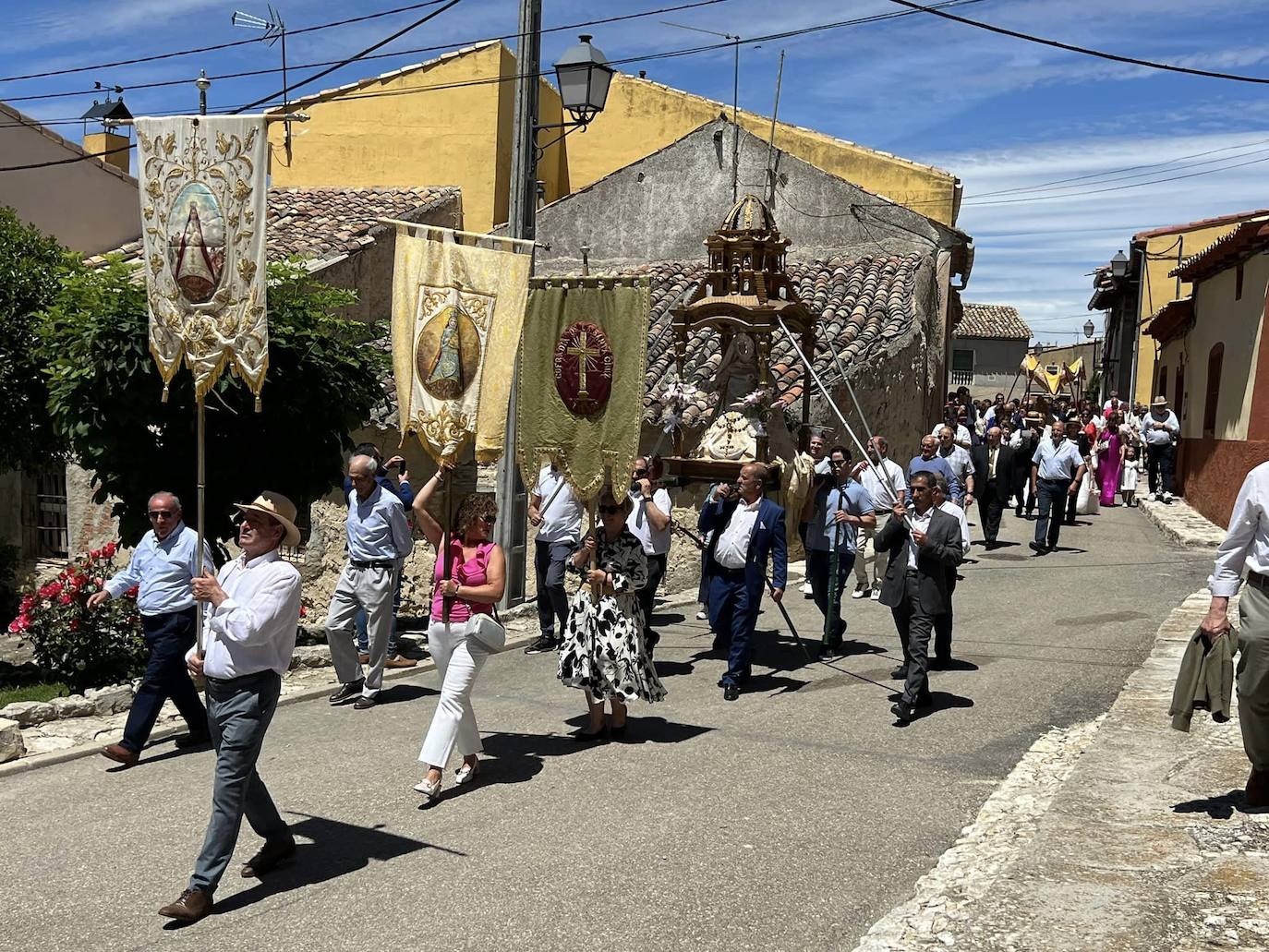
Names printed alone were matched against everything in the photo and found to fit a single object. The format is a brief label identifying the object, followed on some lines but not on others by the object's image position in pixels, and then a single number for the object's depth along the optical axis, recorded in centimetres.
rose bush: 1105
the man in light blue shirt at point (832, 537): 1084
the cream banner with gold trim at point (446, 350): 768
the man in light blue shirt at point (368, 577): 963
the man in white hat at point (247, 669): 555
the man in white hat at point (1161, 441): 2108
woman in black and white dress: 810
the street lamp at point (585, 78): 1245
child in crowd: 2188
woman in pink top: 712
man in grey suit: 869
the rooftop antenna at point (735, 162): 2186
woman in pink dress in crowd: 2255
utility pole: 1258
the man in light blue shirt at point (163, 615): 800
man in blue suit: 947
